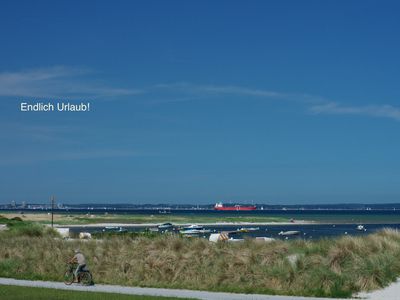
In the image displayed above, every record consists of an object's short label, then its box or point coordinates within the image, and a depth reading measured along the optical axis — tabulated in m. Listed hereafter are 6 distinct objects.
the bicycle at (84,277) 26.89
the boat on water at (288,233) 81.38
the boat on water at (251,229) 87.50
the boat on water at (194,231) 79.56
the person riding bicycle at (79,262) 26.61
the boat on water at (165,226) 97.60
